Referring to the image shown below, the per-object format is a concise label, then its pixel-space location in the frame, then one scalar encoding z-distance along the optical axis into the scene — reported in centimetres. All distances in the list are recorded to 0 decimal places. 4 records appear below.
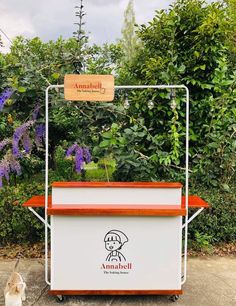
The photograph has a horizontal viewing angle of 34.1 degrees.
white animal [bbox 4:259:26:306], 253
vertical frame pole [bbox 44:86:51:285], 278
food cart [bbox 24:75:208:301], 279
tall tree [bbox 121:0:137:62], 2407
